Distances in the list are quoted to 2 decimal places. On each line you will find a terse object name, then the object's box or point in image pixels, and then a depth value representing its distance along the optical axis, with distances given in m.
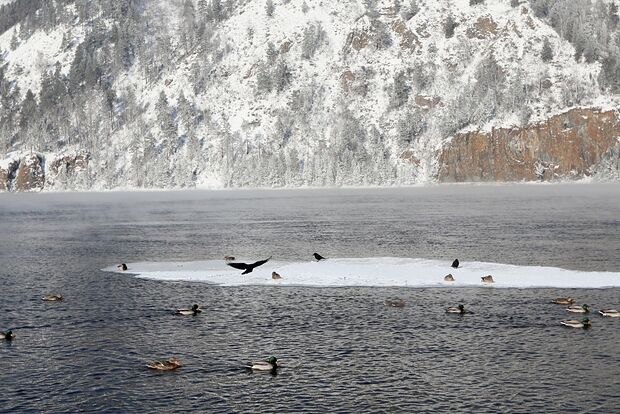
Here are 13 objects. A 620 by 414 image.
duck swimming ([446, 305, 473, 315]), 40.41
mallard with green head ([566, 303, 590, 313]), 39.75
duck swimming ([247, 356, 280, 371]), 29.94
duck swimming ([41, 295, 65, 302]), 45.75
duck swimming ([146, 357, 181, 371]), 30.20
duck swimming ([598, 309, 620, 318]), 39.16
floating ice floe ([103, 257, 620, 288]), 50.62
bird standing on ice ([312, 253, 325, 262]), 60.41
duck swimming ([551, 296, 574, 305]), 42.16
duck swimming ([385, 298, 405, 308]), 42.91
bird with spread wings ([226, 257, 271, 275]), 49.59
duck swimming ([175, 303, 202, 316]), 41.22
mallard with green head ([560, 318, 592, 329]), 36.75
